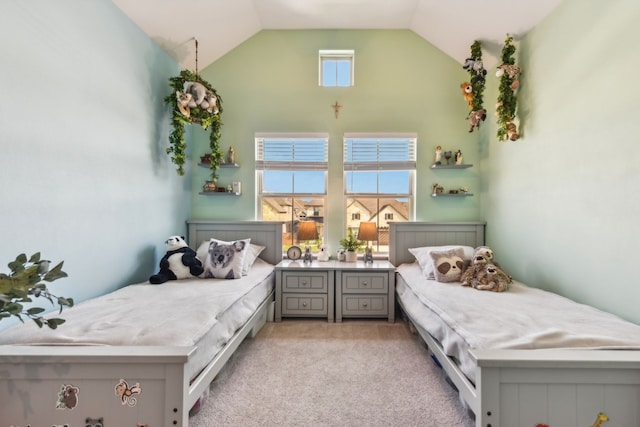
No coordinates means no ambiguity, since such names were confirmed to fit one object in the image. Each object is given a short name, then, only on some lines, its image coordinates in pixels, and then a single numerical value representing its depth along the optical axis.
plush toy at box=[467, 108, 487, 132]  3.07
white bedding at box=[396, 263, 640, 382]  1.41
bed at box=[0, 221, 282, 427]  1.20
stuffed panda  2.74
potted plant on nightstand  3.42
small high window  3.64
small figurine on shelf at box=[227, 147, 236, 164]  3.54
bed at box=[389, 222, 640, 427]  1.20
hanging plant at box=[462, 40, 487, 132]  3.07
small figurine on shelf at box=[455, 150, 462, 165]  3.46
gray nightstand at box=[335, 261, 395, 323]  3.10
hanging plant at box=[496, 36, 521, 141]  2.69
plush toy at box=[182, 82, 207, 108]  2.88
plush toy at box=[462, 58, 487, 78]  3.07
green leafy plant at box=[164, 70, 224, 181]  2.90
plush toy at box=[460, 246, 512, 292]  2.40
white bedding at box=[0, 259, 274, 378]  1.40
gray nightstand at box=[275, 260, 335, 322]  3.12
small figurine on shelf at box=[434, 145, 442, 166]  3.50
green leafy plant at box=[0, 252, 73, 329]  0.98
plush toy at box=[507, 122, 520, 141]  2.75
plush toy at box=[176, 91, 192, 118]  2.81
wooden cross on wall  3.57
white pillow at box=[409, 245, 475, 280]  2.84
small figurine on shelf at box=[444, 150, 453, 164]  3.48
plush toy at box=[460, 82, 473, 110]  3.14
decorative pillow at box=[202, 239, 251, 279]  2.80
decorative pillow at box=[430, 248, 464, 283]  2.71
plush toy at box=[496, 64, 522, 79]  2.67
